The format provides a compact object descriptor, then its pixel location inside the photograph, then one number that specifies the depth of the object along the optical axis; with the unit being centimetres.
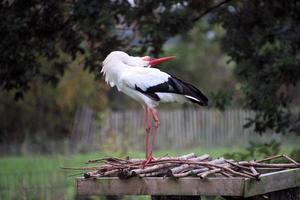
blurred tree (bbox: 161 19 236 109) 6600
